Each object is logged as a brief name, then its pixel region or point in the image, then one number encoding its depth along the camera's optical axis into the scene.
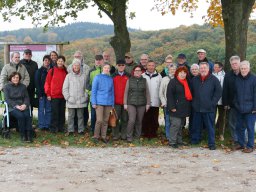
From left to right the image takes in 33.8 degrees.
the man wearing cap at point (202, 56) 10.41
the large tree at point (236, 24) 10.91
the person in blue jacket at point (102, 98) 9.84
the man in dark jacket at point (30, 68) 11.06
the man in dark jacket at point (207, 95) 9.50
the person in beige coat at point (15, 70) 10.62
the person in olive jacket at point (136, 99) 9.96
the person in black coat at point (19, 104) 9.92
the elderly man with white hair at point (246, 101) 9.14
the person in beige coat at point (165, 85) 9.98
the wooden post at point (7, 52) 12.29
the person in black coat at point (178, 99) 9.62
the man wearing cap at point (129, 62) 10.64
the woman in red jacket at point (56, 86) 10.59
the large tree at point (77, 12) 13.09
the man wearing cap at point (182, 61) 10.49
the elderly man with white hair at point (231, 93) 9.48
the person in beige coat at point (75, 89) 10.44
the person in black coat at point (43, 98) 10.84
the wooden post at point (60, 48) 12.31
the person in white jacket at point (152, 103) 10.25
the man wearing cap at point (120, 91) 10.12
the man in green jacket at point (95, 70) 10.41
